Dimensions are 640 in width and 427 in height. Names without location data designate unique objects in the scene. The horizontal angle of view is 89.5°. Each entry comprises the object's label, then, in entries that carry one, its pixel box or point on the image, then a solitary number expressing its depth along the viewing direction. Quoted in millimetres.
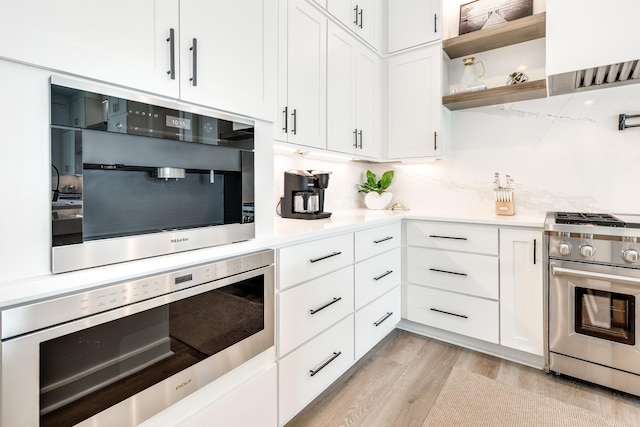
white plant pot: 2885
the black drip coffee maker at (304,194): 2051
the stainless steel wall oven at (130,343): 750
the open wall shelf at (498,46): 2211
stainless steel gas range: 1696
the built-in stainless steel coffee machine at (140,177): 848
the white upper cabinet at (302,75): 1821
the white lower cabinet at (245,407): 1113
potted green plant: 2887
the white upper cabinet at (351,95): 2188
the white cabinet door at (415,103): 2547
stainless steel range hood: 1926
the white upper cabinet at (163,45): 803
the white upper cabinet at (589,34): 1778
